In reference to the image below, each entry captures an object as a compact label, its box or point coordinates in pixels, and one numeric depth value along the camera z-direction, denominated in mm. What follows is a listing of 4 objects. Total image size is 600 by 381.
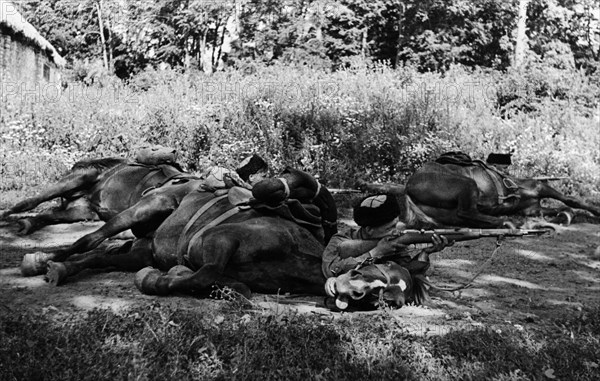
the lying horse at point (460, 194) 9523
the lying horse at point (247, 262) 5488
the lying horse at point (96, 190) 7590
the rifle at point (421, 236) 5602
